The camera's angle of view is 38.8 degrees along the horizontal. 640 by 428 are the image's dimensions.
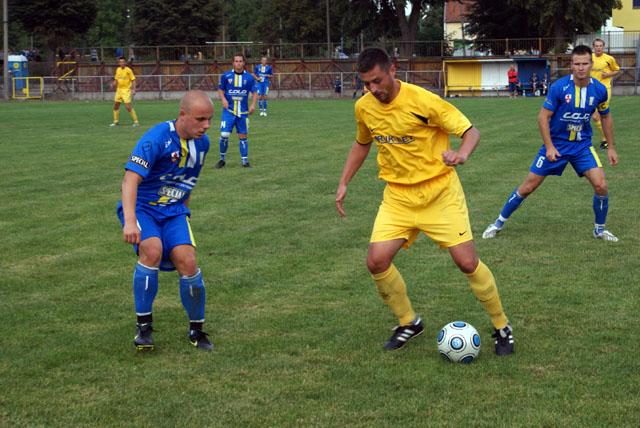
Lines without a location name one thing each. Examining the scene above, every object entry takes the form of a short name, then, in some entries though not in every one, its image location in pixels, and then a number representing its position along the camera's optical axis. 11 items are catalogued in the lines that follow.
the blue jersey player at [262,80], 32.62
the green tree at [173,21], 78.12
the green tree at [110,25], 99.81
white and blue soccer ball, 5.81
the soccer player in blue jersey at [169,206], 5.91
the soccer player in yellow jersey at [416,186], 5.86
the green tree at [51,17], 73.06
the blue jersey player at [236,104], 16.84
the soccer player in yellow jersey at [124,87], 27.09
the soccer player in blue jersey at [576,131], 9.57
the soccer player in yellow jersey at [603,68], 19.05
